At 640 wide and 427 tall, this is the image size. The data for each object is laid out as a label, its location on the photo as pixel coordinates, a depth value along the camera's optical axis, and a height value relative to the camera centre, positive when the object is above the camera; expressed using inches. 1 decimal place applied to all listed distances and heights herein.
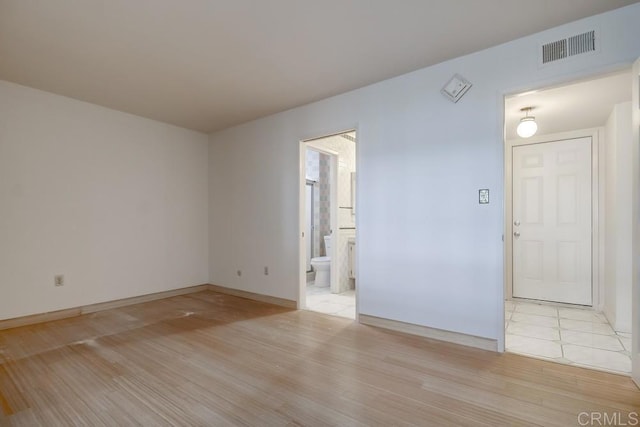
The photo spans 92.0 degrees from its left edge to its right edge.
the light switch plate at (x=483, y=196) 104.2 +5.4
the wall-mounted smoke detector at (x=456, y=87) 108.3 +44.2
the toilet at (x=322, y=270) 202.8 -38.1
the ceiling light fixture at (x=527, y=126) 135.6 +37.9
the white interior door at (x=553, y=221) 161.0 -5.3
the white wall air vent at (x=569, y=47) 87.7 +48.3
